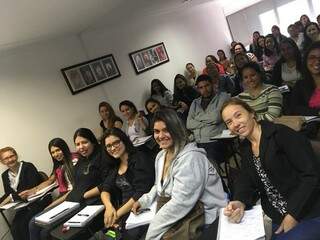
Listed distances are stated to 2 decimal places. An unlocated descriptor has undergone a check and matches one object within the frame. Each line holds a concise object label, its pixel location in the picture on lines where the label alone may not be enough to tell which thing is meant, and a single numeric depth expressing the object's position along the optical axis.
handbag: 1.69
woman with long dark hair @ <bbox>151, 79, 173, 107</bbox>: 5.73
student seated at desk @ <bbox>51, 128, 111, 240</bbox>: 2.91
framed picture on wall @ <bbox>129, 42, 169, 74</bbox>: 5.97
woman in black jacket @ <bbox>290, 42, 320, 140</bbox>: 2.62
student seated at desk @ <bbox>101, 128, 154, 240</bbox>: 2.37
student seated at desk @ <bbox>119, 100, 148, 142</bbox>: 4.30
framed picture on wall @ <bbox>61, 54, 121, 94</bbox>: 4.83
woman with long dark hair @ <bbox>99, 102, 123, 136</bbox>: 4.68
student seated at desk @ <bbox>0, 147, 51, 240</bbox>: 3.83
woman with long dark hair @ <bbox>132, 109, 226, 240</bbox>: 1.72
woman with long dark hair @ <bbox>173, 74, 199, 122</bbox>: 4.67
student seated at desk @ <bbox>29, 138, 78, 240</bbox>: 3.48
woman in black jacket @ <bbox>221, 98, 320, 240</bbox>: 1.41
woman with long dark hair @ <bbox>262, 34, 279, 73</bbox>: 5.57
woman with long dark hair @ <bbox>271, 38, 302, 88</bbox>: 3.60
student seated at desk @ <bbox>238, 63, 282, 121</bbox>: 2.82
